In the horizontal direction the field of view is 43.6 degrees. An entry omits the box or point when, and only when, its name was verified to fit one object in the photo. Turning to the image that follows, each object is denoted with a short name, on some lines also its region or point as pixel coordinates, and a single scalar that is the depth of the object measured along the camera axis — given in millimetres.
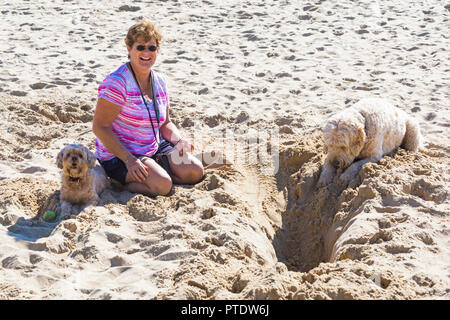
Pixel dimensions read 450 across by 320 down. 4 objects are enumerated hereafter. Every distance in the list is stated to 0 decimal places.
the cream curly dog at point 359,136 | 5312
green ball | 4922
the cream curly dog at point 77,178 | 4867
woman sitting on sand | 5180
